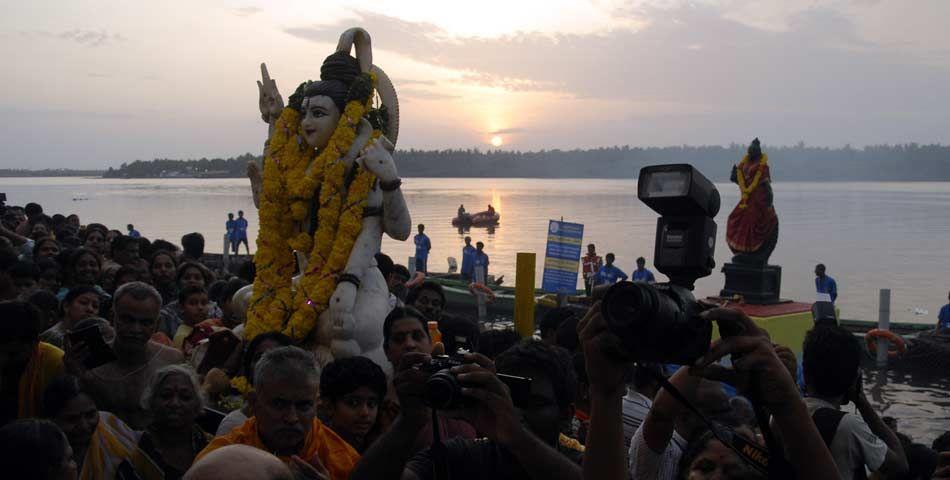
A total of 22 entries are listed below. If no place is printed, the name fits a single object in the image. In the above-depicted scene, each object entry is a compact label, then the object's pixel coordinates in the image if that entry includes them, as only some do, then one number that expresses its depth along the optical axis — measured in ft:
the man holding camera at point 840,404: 11.34
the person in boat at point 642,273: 53.48
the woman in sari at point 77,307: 19.08
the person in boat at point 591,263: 63.46
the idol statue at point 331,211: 20.76
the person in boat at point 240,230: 86.79
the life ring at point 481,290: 58.29
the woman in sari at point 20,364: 13.46
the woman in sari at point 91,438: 11.82
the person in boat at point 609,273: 54.90
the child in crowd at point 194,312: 21.29
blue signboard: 46.80
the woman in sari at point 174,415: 12.66
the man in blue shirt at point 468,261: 70.08
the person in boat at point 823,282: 49.46
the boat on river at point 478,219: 160.97
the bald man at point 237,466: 6.96
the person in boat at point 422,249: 71.41
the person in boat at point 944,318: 47.13
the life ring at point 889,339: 45.47
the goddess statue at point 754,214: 51.47
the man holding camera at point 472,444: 8.21
